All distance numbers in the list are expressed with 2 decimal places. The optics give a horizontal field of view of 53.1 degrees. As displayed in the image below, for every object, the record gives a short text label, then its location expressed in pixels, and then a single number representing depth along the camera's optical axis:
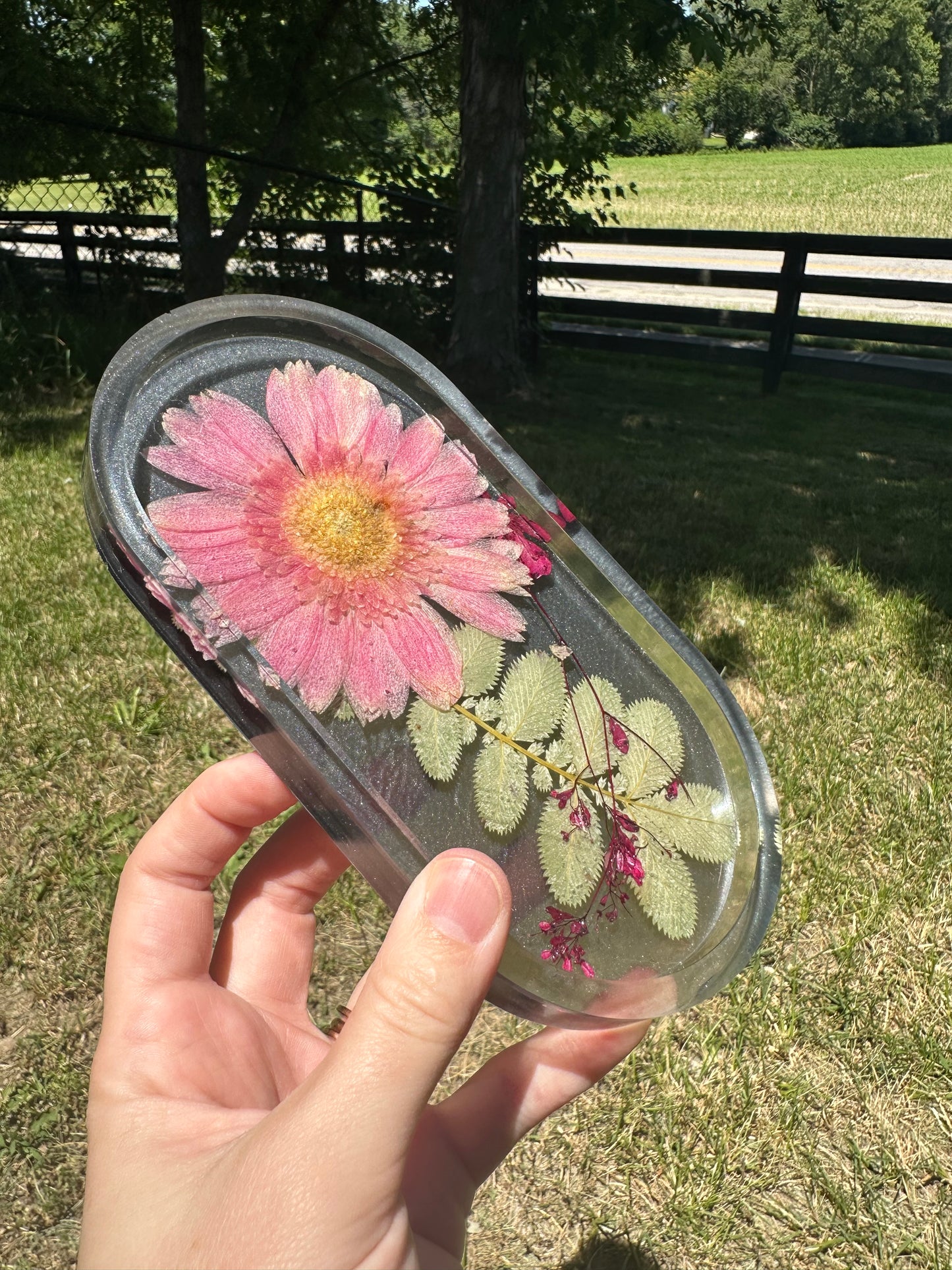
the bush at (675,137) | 50.26
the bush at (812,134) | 62.19
